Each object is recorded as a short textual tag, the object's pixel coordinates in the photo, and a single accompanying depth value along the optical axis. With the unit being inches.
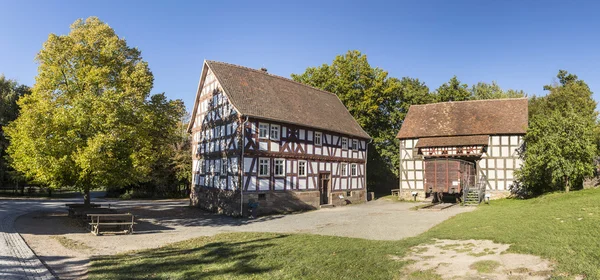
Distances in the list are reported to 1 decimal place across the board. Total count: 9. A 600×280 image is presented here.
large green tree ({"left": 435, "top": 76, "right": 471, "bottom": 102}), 1720.0
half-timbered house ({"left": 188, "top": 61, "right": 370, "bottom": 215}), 981.8
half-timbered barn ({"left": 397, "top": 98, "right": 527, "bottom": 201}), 1196.5
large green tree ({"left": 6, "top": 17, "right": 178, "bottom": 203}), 695.1
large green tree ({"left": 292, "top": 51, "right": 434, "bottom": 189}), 1647.4
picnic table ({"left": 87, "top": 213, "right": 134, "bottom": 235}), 639.1
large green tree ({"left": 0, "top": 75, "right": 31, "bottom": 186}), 1434.5
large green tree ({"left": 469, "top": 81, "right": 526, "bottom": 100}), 2261.6
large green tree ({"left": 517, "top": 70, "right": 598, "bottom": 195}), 1031.6
